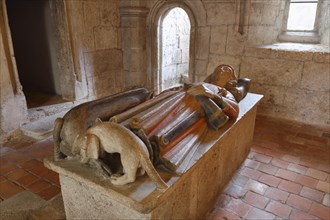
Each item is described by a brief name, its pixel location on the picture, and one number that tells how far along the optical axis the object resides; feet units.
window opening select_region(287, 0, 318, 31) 14.56
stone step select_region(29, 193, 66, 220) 6.76
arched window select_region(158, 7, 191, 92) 18.03
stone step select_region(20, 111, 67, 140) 11.34
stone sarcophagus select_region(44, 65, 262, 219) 4.72
